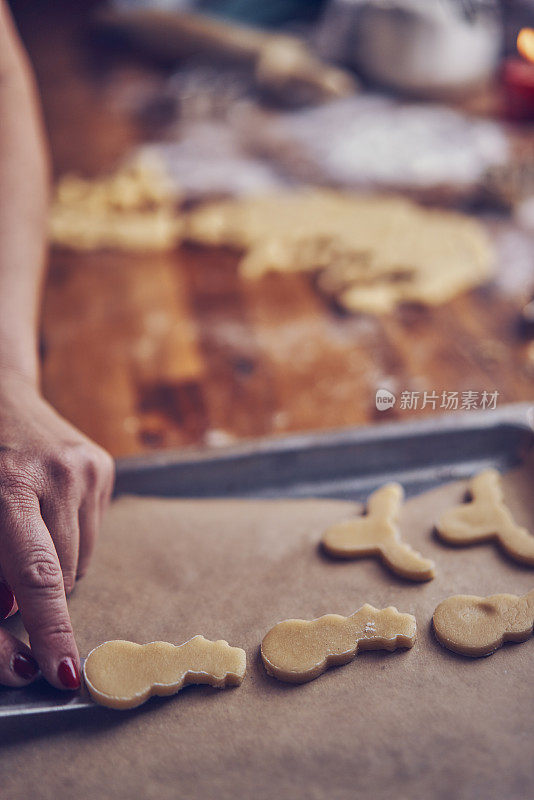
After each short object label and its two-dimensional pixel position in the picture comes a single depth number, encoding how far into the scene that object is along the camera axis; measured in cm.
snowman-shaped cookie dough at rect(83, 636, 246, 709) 67
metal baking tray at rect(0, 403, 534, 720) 90
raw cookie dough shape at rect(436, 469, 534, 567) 80
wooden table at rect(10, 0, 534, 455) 111
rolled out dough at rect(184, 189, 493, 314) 137
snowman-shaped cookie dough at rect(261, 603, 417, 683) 69
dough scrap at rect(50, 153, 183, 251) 150
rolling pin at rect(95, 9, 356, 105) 198
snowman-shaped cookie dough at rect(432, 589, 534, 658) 71
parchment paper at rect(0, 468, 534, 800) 62
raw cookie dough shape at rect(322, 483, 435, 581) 78
